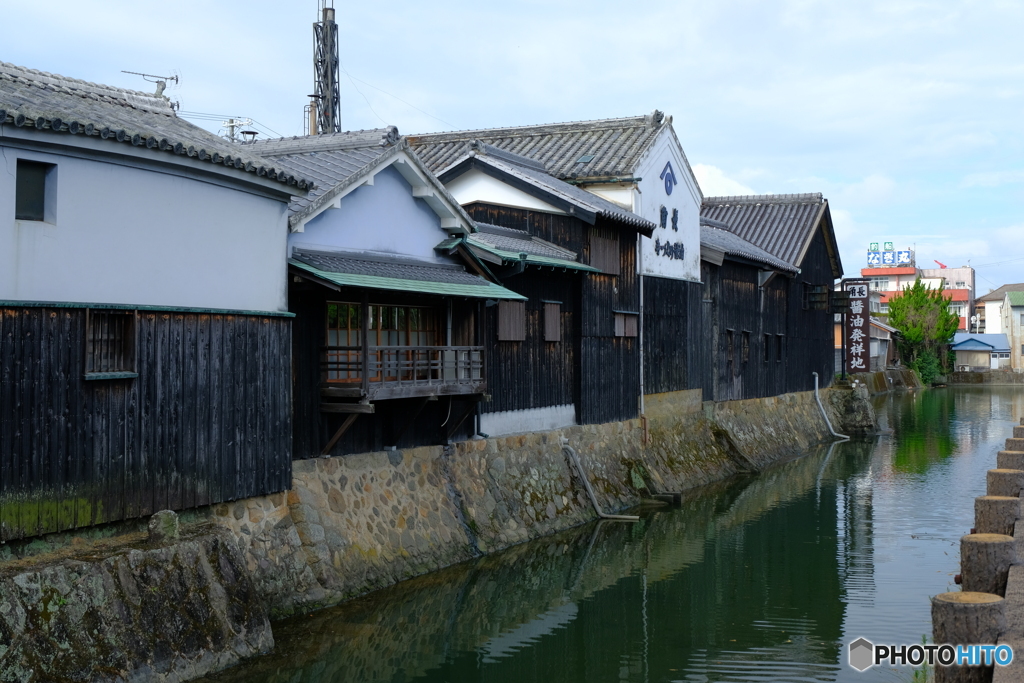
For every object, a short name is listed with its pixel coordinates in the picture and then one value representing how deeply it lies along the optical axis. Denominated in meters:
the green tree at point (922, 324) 73.50
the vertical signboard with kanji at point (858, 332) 43.75
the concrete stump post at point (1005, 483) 12.05
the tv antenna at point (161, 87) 14.18
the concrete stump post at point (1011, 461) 13.97
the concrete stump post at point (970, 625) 6.92
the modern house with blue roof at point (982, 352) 82.50
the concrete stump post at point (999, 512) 10.22
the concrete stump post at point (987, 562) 8.72
